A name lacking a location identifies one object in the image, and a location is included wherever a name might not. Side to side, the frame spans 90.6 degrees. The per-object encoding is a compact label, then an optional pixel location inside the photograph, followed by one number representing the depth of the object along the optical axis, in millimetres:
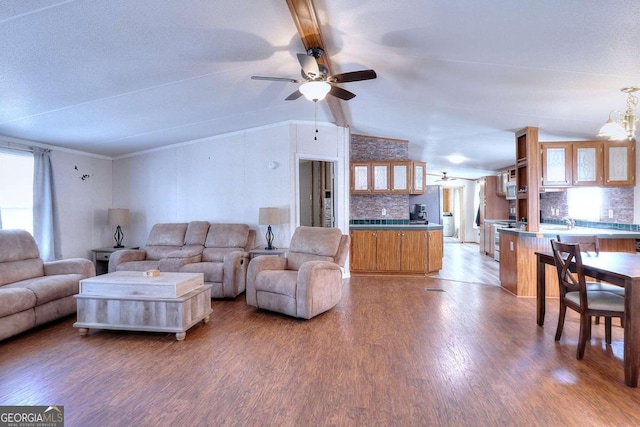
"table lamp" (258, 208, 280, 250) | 4746
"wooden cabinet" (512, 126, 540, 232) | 4316
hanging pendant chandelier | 2830
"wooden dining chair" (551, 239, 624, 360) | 2449
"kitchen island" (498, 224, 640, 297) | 4078
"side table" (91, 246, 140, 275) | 5246
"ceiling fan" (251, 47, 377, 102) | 2557
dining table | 2135
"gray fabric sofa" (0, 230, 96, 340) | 2902
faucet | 4656
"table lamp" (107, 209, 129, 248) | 5355
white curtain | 4469
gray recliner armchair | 3369
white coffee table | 2930
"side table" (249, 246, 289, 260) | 4664
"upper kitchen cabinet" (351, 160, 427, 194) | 5891
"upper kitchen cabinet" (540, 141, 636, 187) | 4281
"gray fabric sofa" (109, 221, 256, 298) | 4191
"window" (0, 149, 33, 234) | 4211
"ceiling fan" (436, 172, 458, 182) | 9472
